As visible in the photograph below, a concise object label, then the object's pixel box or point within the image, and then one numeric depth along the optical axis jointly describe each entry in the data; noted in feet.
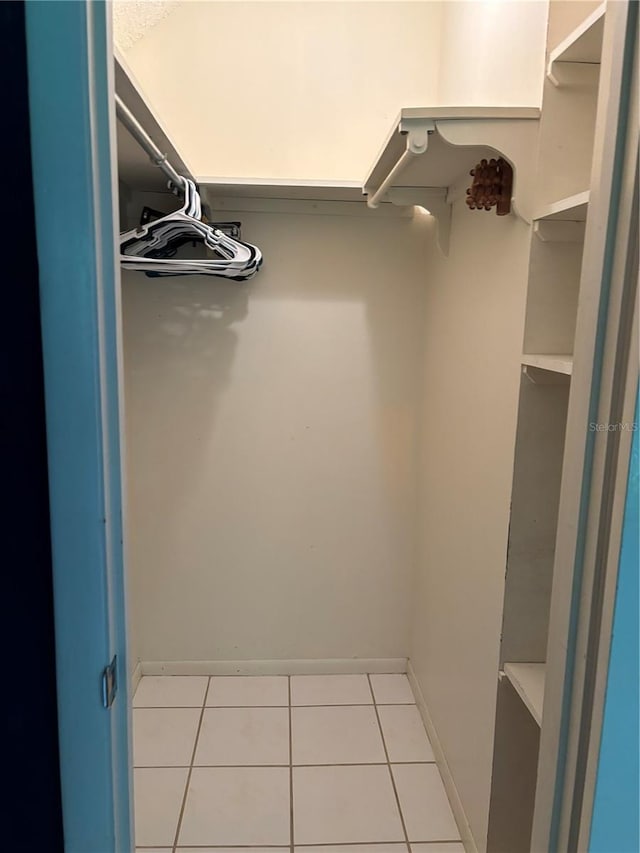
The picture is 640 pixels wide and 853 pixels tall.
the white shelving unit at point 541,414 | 4.53
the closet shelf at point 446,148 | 4.73
